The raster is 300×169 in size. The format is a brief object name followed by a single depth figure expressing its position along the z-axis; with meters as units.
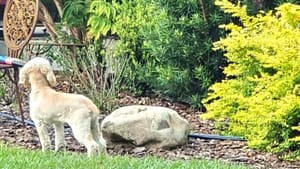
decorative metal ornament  9.48
